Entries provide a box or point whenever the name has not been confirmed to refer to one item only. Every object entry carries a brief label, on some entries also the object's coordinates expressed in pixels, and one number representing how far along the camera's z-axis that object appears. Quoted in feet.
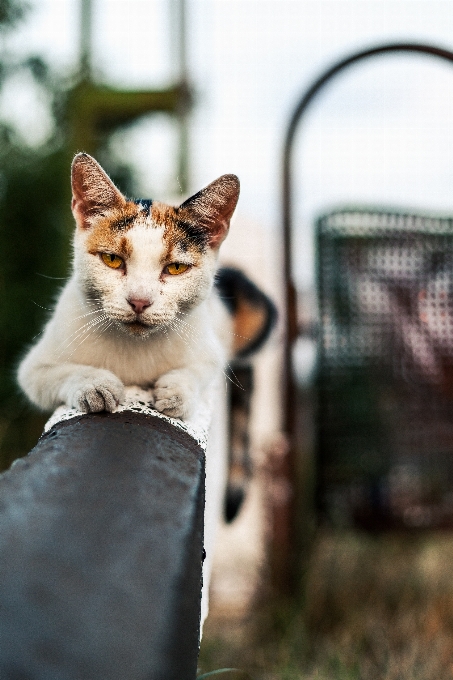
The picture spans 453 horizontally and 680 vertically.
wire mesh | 3.80
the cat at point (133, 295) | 2.29
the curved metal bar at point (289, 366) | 3.64
